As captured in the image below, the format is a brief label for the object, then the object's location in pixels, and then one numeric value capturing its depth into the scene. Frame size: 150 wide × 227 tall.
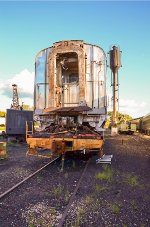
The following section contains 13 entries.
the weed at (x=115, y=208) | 4.21
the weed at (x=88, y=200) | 4.65
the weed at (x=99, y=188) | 5.51
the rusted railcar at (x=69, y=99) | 7.82
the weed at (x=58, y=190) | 5.19
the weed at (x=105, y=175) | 6.64
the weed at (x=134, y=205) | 4.41
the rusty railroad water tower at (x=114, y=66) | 44.47
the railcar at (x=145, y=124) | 33.10
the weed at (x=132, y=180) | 6.06
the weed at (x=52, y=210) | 4.14
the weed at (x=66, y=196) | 4.82
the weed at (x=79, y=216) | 3.64
